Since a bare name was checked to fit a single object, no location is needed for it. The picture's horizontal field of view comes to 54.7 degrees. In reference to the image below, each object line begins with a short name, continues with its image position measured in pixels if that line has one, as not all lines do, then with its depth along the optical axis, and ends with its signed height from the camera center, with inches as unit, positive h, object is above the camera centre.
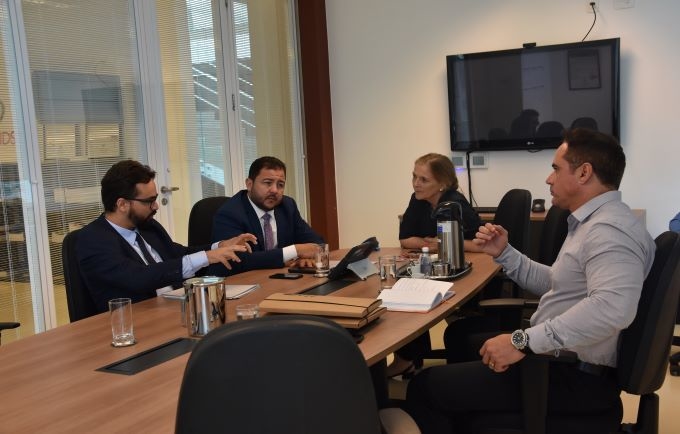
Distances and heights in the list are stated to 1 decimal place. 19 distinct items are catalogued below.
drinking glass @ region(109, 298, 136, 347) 81.5 -20.7
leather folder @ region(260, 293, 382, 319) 79.1 -20.0
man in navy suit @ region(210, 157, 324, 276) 126.9 -15.6
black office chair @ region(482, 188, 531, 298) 133.3 -17.9
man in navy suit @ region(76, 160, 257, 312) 102.7 -15.7
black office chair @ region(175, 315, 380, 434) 44.6 -15.9
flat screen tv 191.0 +10.9
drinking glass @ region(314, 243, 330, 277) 116.6 -21.2
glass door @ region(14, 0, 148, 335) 152.8 +12.9
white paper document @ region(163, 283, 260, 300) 102.6 -22.7
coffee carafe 114.1 -18.2
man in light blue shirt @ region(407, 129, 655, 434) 74.2 -21.6
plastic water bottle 112.4 -21.7
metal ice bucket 82.2 -19.3
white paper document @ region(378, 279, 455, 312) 90.8 -22.5
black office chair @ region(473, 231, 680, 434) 72.9 -27.2
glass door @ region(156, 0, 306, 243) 189.9 +17.2
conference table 58.8 -23.1
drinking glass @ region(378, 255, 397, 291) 109.9 -21.9
